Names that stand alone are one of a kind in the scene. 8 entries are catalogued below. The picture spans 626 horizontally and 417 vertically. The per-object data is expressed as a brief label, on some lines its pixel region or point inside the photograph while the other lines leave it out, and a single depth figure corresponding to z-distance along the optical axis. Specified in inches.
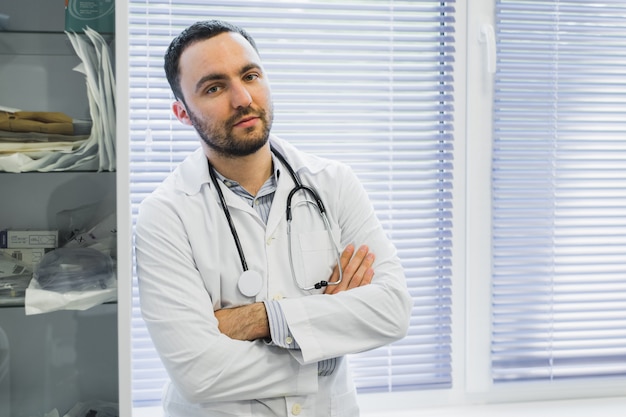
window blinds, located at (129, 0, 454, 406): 78.6
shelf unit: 62.8
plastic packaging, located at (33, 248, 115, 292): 63.3
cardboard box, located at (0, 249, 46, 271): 64.2
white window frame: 84.3
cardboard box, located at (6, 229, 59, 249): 64.6
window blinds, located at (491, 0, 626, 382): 84.9
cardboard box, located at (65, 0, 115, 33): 61.2
